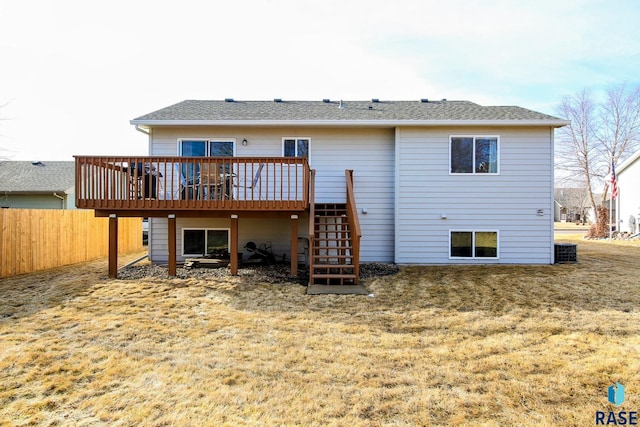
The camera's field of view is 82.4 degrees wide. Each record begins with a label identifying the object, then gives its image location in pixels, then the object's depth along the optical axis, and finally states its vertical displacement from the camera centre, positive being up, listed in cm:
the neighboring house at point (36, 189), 1903 +110
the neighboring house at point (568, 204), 5153 +106
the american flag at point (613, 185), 1844 +134
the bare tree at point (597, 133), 2692 +590
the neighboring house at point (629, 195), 1980 +93
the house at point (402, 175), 946 +94
